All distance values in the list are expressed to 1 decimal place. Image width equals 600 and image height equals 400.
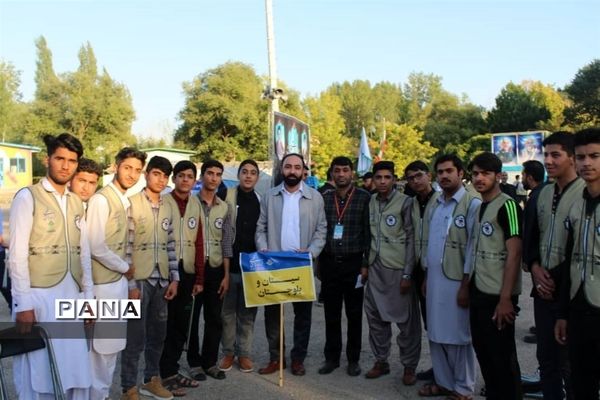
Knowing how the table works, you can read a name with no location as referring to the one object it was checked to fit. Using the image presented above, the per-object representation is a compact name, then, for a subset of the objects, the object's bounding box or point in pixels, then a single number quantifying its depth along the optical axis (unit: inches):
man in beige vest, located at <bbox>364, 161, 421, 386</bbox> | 202.2
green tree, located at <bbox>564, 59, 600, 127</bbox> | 1563.7
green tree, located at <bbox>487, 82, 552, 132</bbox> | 1829.5
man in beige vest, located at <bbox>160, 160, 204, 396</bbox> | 197.5
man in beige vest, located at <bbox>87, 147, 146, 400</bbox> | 164.2
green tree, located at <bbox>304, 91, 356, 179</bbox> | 1658.5
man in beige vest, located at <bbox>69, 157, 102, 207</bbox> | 180.2
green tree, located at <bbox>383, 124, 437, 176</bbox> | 1750.7
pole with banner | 202.4
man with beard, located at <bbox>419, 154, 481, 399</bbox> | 175.3
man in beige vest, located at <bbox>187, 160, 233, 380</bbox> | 207.8
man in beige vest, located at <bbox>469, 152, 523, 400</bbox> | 153.1
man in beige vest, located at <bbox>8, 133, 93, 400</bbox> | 137.6
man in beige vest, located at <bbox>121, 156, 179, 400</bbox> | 179.5
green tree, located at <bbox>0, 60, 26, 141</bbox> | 1890.0
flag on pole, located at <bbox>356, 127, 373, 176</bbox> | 698.8
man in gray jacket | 213.5
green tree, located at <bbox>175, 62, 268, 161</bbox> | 1529.3
